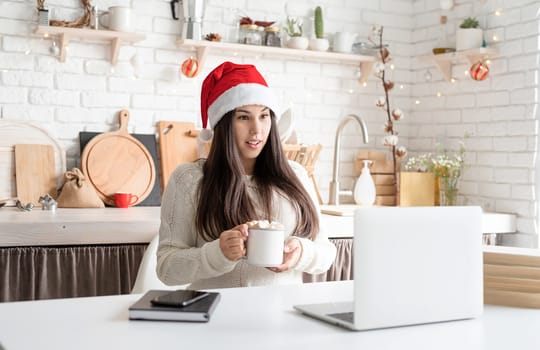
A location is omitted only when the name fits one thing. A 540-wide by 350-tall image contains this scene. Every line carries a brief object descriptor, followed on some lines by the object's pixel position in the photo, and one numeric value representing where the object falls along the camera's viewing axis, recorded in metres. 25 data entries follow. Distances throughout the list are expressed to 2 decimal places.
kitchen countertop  2.97
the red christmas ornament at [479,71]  4.05
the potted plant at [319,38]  4.25
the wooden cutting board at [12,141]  3.66
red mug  3.75
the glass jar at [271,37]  4.17
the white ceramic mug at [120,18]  3.75
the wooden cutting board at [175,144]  3.99
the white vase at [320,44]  4.25
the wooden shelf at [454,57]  4.05
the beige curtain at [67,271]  2.99
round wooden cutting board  3.79
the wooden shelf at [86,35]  3.62
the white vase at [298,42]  4.20
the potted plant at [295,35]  4.20
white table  1.33
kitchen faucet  4.00
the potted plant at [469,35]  4.11
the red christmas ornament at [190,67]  3.97
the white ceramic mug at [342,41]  4.37
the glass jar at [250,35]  4.11
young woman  2.26
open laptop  1.45
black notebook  1.49
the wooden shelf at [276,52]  3.96
